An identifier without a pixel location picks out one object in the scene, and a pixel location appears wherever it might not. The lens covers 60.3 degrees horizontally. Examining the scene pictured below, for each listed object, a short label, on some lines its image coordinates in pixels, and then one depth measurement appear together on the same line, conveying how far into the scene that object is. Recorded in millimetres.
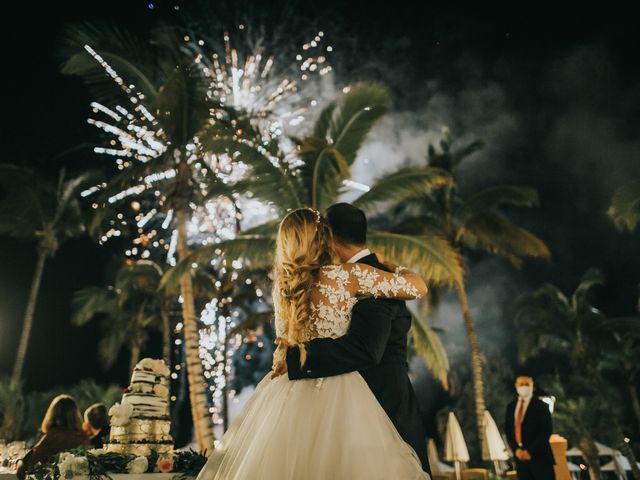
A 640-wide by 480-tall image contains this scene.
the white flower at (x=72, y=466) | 4754
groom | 2902
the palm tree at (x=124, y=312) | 23359
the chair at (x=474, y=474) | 15277
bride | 2709
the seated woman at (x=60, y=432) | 6402
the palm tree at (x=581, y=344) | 26969
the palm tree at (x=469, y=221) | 15992
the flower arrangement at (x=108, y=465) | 4805
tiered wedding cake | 5691
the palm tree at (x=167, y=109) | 12031
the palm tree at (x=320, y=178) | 12055
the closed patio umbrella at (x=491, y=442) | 14641
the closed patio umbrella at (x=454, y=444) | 15109
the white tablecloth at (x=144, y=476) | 5035
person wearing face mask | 8008
